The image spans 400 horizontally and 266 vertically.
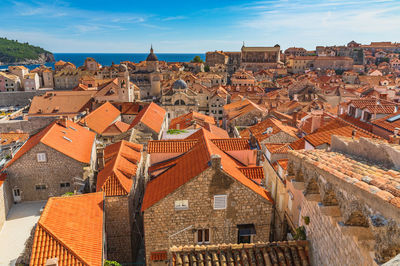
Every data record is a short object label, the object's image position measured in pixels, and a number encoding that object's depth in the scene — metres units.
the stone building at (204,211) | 12.38
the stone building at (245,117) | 35.94
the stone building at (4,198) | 18.76
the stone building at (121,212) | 15.82
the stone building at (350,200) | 4.81
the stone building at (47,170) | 20.20
